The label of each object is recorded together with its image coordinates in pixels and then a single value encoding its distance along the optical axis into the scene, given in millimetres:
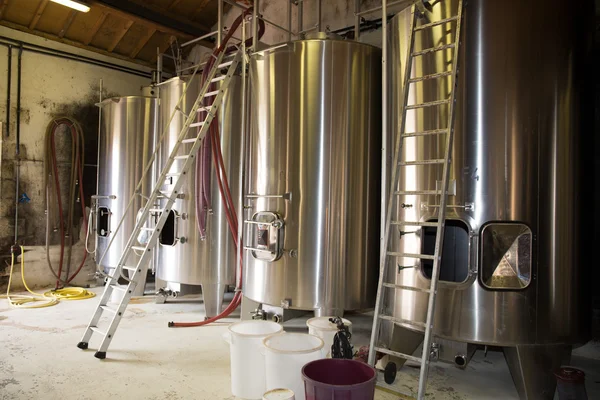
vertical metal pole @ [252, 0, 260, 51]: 4641
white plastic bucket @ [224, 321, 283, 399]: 2834
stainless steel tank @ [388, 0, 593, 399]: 2920
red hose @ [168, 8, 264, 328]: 4852
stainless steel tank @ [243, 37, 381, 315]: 3945
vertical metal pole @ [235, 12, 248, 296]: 4574
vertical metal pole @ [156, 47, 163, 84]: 6910
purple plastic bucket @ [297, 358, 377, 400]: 2086
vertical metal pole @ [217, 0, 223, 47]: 5305
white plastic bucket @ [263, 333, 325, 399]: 2576
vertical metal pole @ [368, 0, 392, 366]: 2861
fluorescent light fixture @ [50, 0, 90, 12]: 5590
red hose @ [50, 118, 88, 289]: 6555
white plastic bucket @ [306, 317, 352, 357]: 3057
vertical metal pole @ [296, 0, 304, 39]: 5471
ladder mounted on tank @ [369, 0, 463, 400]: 2646
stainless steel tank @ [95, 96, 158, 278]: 6164
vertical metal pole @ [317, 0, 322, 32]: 5379
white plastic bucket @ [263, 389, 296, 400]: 2207
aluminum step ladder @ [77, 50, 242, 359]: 3760
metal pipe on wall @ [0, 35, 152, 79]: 6224
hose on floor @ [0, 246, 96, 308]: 5438
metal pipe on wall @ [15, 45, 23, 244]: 6250
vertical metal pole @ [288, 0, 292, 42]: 5635
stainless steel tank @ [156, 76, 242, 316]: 5023
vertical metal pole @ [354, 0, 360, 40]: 4857
